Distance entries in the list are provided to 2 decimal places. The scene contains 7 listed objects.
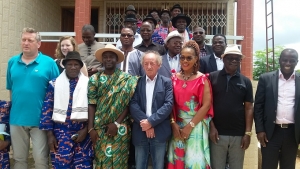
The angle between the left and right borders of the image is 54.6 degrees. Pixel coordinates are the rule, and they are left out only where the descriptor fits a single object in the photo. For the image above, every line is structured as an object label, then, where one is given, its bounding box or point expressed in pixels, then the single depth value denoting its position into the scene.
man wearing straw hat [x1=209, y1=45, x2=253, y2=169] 3.46
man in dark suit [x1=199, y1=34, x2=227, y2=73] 4.21
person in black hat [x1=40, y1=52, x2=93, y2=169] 3.40
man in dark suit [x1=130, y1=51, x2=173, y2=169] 3.37
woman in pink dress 3.36
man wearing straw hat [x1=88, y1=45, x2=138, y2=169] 3.41
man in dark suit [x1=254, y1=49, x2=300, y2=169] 3.57
